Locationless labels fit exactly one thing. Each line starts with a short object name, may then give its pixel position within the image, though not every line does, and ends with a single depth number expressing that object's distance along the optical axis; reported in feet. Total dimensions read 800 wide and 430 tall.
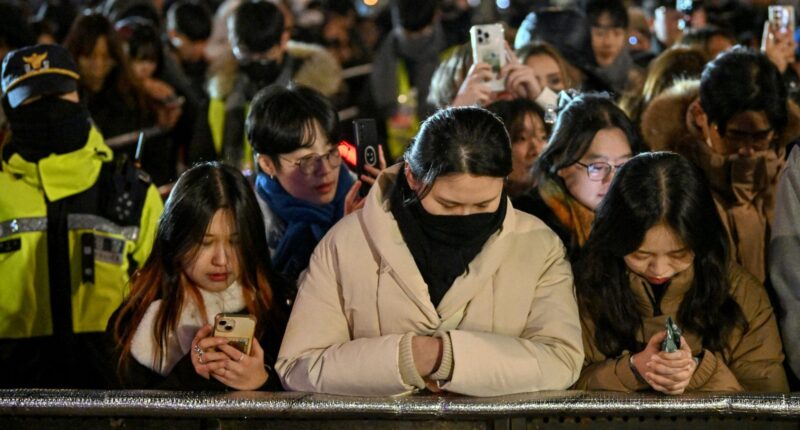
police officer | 35.58
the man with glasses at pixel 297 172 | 34.50
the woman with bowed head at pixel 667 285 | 27.35
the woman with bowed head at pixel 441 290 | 25.49
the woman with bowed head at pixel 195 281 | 29.86
